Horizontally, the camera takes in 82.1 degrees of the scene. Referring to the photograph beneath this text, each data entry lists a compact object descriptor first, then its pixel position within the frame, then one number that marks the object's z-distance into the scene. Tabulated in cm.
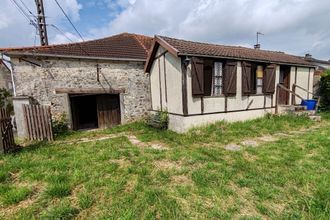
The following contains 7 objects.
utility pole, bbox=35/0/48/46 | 1341
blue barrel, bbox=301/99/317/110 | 1038
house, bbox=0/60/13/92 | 1978
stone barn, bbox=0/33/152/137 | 846
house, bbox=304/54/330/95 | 1385
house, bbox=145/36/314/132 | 754
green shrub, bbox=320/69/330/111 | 1284
